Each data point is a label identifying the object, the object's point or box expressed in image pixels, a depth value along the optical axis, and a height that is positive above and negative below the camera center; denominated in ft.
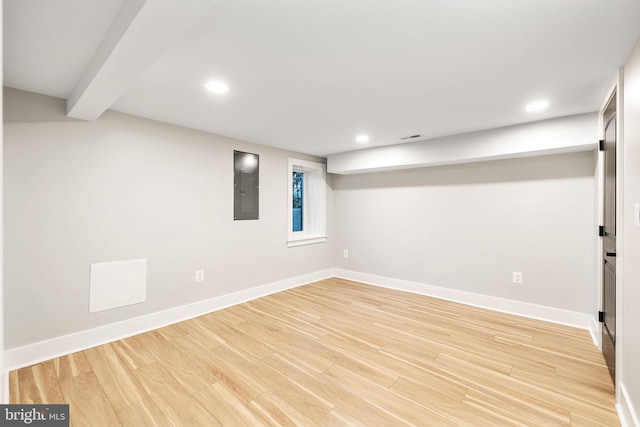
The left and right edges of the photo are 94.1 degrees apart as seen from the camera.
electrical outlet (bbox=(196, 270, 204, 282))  11.11 -2.37
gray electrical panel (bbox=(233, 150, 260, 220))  12.42 +1.18
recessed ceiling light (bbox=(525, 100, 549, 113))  8.21 +3.04
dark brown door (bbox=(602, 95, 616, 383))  7.09 -0.81
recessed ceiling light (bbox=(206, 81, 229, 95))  7.08 +3.08
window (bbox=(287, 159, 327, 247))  16.48 +0.58
